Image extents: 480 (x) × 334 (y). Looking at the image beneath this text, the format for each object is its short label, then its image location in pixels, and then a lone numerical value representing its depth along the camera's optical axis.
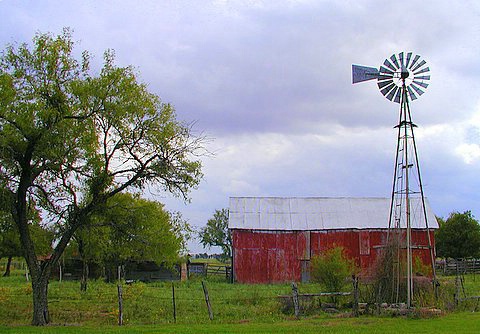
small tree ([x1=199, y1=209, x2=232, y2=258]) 79.75
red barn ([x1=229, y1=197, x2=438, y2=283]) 41.66
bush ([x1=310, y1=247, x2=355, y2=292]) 24.62
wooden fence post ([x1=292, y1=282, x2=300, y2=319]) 20.00
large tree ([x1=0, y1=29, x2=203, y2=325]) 18.94
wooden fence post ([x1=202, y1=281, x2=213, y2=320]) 19.56
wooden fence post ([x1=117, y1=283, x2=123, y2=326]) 19.00
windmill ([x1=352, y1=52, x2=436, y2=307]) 22.72
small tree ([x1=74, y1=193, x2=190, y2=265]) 22.05
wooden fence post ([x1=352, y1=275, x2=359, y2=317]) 20.34
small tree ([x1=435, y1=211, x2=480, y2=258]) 53.00
